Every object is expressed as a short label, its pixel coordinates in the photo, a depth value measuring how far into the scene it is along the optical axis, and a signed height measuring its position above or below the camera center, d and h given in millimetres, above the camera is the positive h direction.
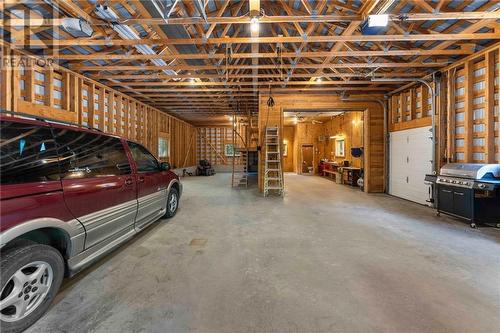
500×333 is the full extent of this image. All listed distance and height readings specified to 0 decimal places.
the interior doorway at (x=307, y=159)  13676 +351
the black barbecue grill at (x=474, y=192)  3561 -496
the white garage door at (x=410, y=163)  5492 +40
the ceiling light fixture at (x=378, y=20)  2871 +1978
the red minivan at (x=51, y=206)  1483 -369
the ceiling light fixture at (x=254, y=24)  3061 +2145
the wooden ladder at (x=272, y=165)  6508 -23
